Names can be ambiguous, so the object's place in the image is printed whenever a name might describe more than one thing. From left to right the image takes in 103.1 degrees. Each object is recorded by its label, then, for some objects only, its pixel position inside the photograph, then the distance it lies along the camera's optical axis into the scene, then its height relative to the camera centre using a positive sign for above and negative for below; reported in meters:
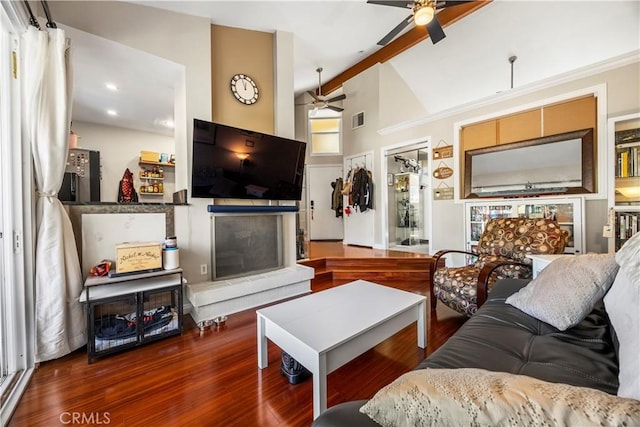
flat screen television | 2.49 +0.53
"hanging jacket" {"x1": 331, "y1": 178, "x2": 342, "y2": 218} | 5.80 +0.30
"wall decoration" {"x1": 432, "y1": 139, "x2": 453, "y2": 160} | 4.06 +0.98
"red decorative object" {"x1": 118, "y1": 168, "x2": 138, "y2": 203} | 4.67 +0.44
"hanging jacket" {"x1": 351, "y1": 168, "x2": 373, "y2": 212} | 5.10 +0.42
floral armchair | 2.09 -0.47
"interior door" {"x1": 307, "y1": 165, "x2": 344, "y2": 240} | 6.28 +0.19
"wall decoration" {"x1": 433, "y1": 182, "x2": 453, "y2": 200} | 4.08 +0.30
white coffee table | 1.25 -0.65
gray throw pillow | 1.22 -0.41
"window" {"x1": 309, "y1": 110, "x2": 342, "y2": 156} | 5.88 +1.84
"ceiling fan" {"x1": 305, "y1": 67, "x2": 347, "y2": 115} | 4.82 +2.14
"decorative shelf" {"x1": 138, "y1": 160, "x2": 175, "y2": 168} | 4.96 +0.99
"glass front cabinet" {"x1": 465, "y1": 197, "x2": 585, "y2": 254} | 2.93 -0.04
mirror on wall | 2.93 +0.55
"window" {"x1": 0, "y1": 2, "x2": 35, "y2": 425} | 1.57 -0.08
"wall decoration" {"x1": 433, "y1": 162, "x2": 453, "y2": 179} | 4.07 +0.64
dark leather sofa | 0.95 -0.61
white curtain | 1.68 +0.25
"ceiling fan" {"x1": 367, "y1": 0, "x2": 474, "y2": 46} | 2.23 +1.85
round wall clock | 2.99 +1.48
